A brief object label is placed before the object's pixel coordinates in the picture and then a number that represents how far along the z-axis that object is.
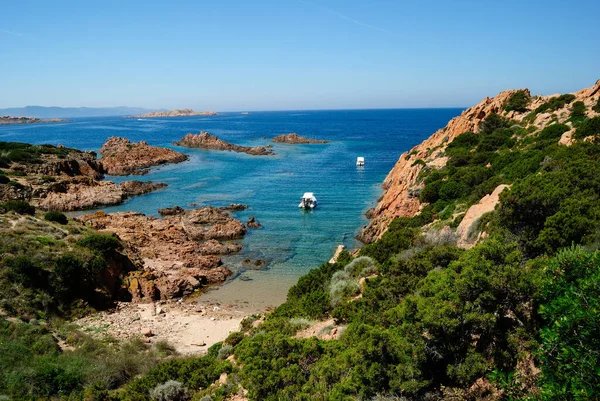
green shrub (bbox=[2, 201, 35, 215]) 27.00
